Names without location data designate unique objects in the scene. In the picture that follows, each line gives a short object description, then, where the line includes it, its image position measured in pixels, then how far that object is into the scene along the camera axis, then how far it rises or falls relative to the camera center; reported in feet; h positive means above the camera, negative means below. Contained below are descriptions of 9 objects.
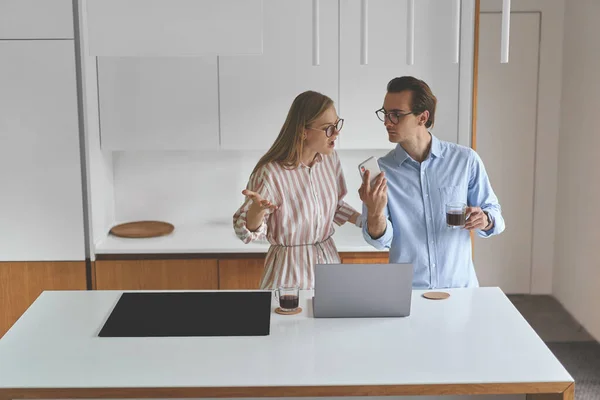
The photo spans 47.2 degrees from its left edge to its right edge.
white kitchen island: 6.29 -2.58
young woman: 9.56 -1.36
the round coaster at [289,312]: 8.07 -2.52
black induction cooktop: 7.54 -2.53
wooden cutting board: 13.71 -2.69
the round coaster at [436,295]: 8.59 -2.49
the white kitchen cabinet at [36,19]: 12.34 +1.40
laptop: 7.50 -2.16
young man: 9.29 -1.29
